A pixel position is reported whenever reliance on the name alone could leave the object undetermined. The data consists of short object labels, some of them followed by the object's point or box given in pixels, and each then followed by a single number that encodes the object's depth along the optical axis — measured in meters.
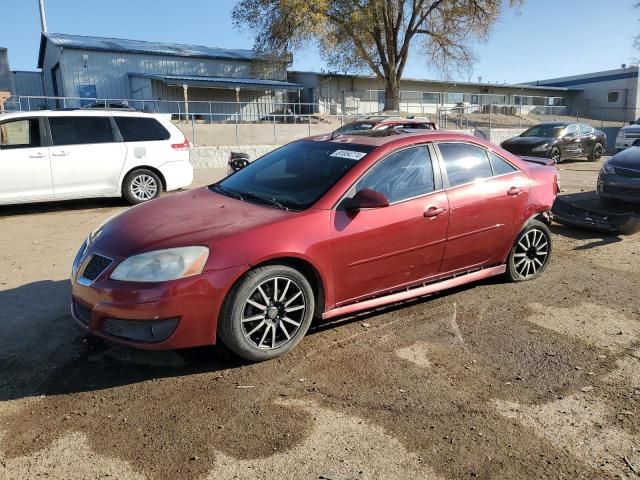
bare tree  31.41
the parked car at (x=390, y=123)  11.94
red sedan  3.38
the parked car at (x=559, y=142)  17.22
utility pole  34.56
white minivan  8.41
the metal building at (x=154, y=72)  31.12
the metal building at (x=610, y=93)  49.38
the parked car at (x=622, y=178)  7.92
